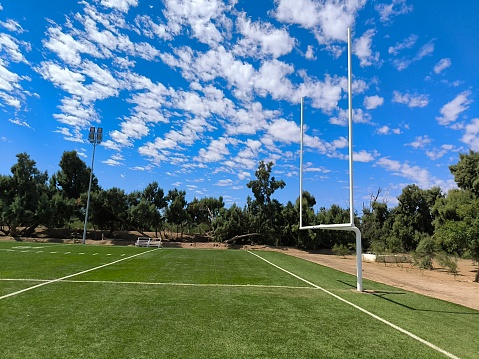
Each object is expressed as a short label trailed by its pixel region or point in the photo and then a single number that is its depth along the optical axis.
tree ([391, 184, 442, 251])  44.66
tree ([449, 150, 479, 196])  31.29
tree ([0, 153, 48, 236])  39.72
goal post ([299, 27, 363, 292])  8.69
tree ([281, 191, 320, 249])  42.50
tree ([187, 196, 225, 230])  51.39
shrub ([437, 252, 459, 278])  17.17
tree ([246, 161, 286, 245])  45.62
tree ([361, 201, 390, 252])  43.48
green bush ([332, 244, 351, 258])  33.62
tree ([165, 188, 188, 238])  48.94
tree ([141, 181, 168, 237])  51.38
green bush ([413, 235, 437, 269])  22.05
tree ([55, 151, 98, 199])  50.69
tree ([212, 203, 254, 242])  44.97
